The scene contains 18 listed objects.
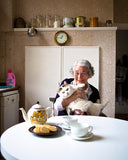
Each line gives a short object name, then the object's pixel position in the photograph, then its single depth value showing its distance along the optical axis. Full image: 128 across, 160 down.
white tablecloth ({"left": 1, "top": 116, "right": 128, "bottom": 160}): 0.79
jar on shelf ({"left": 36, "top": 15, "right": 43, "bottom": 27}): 3.17
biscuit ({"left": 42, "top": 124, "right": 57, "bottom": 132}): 1.06
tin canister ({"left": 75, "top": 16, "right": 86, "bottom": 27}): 3.02
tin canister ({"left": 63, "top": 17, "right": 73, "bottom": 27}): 3.06
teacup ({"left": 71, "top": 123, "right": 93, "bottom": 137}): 0.96
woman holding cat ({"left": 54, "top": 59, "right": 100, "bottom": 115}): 1.61
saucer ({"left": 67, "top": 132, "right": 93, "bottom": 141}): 0.95
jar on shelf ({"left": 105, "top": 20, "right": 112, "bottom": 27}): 3.03
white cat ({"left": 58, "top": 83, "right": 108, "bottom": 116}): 1.55
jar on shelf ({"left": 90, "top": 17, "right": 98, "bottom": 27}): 3.03
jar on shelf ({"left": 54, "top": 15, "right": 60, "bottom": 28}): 3.10
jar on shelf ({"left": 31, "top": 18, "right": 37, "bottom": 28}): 3.18
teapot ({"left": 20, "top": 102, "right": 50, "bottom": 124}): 1.22
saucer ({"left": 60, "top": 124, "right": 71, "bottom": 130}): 1.14
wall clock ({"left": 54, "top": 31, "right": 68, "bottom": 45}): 3.07
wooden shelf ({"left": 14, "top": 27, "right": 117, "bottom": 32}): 3.01
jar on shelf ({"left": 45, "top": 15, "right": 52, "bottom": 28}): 3.17
